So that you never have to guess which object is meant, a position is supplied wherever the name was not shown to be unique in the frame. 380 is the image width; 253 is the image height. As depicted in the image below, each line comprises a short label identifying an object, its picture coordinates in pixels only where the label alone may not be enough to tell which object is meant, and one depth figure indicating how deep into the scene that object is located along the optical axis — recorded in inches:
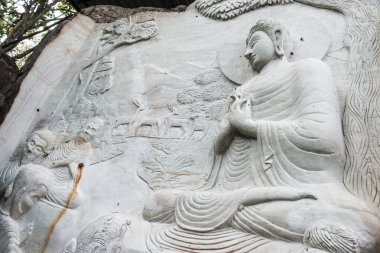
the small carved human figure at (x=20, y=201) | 195.0
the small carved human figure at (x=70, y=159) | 201.0
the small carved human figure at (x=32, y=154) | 223.1
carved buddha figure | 153.5
